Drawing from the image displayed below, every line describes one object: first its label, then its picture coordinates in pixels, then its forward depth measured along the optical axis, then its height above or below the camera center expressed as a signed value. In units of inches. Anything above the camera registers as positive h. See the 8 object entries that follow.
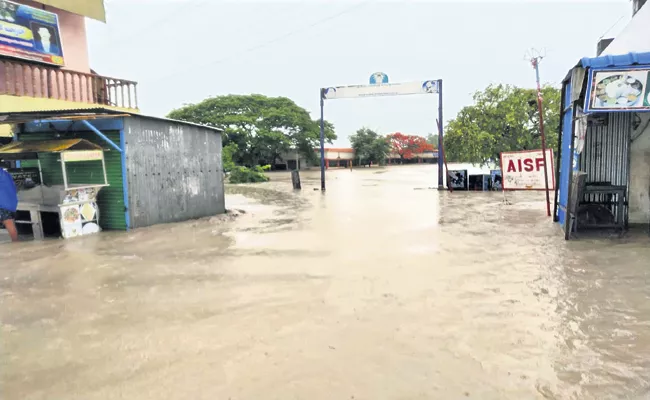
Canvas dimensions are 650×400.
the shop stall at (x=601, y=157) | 295.4 -8.4
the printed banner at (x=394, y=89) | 811.4 +119.9
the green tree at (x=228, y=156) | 1337.4 +16.4
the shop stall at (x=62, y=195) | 367.9 -23.6
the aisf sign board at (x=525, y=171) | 487.8 -23.0
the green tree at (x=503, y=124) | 934.4 +57.4
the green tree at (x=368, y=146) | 2632.9 +55.8
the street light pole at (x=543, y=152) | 403.9 -2.6
